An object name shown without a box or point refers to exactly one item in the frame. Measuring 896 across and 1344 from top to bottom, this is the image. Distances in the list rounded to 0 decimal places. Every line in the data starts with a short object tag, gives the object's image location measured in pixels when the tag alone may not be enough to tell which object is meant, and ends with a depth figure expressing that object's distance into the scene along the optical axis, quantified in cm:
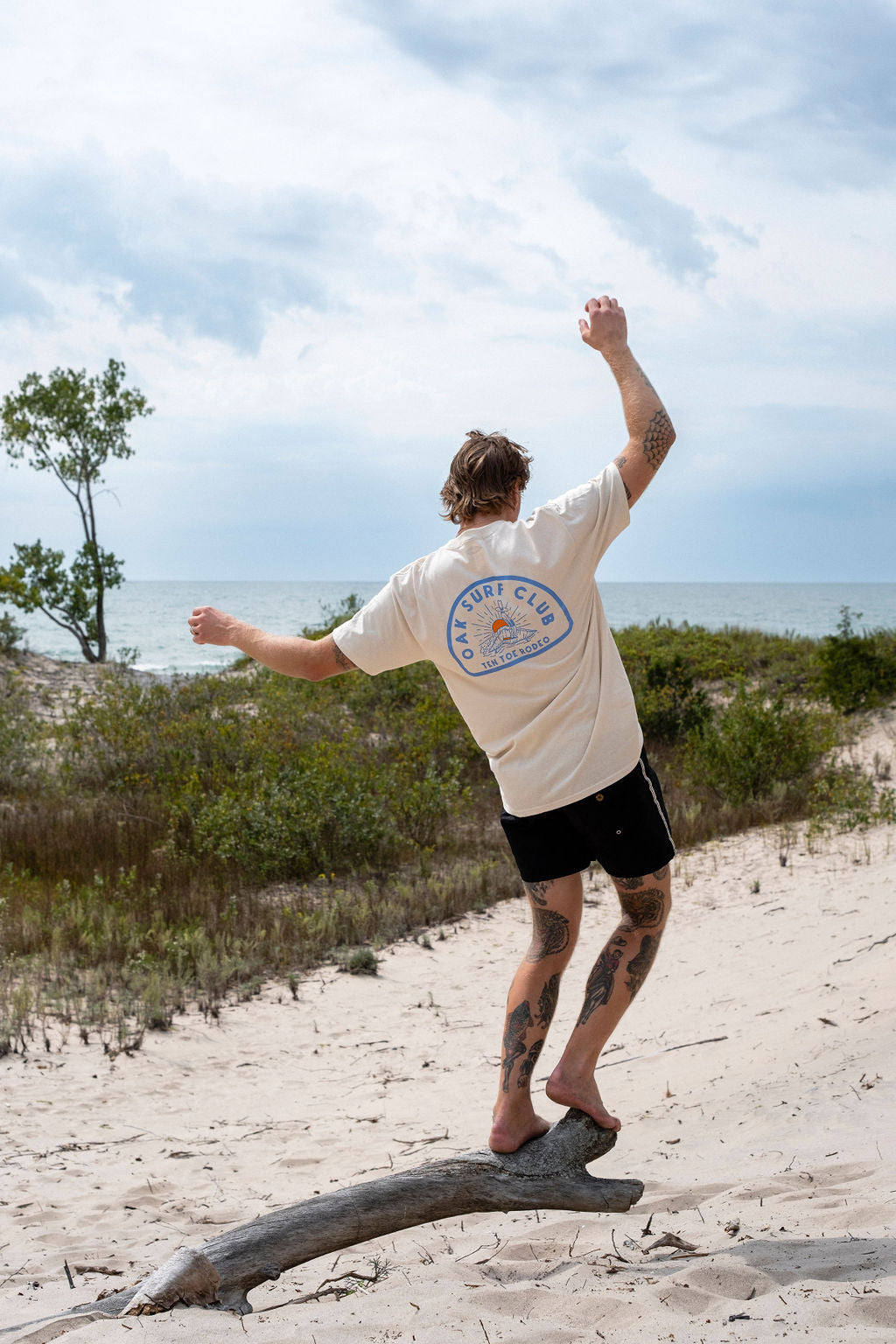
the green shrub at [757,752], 1125
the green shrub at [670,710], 1348
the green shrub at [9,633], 1934
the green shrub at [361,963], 716
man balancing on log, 303
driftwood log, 283
